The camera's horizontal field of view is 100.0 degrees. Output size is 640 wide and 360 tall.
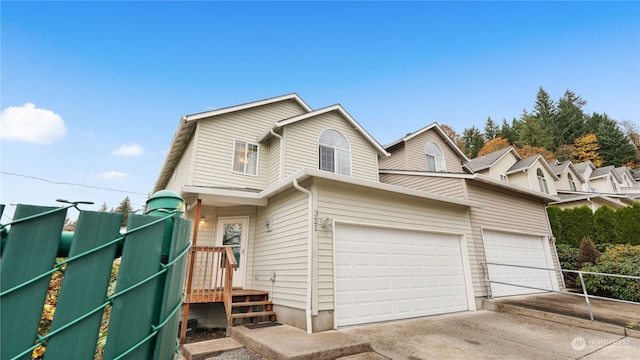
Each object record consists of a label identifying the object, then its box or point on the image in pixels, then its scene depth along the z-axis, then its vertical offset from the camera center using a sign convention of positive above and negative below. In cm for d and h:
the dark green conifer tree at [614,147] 2981 +1182
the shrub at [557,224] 1235 +150
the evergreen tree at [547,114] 3204 +1871
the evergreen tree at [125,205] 3372 +657
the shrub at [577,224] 1200 +145
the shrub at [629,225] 1126 +133
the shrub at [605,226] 1166 +130
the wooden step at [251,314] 563 -115
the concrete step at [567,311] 532 -124
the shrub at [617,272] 775 -43
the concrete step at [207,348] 419 -143
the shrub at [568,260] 1100 -10
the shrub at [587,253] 1000 +15
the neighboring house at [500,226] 809 +102
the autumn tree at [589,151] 3005 +1151
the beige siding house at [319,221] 555 +90
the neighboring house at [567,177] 2119 +635
